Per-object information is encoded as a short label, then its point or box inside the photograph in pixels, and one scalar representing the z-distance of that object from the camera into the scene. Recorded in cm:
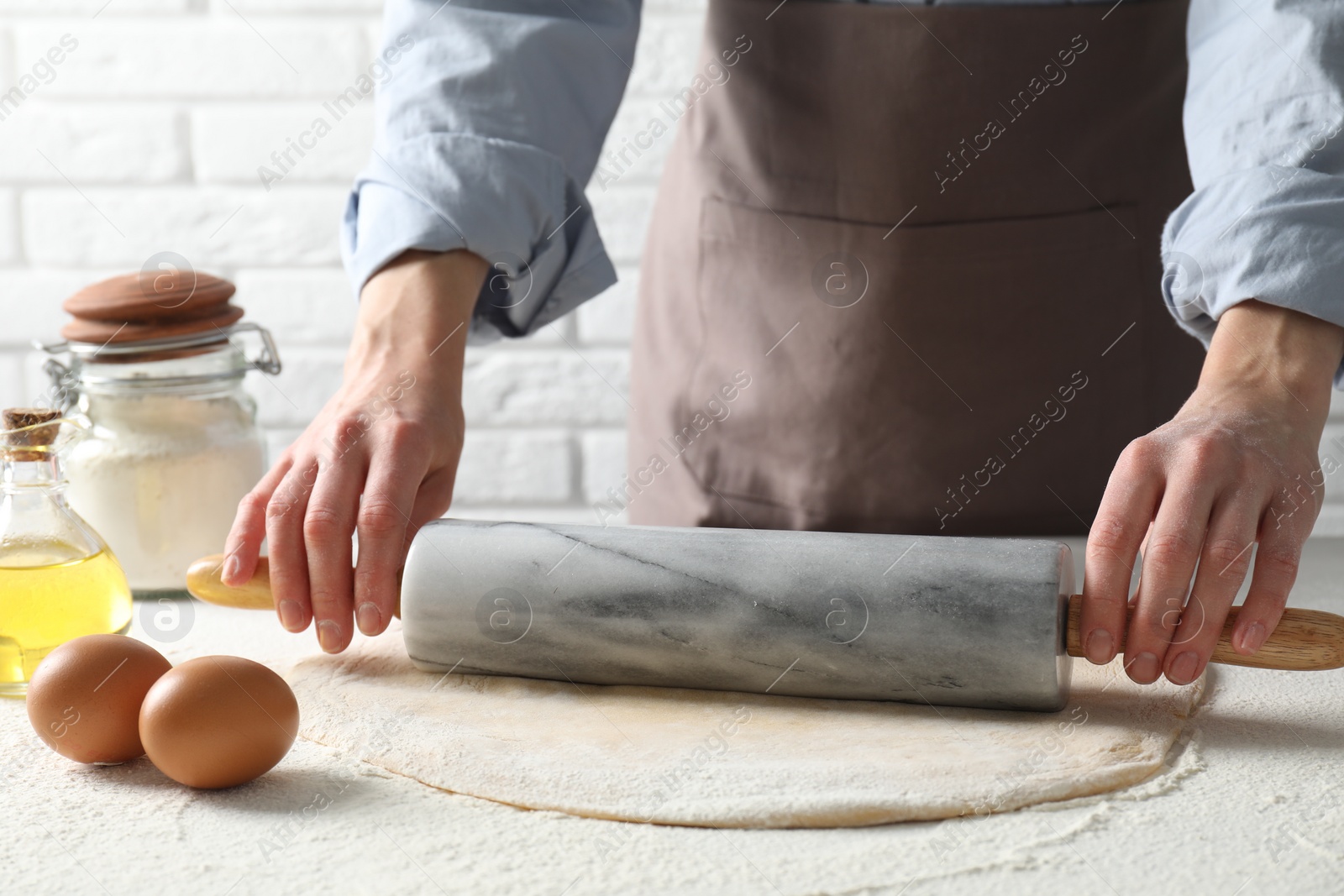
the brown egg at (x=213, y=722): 60
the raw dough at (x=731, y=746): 59
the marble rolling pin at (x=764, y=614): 67
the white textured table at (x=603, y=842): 53
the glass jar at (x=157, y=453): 89
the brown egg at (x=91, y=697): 63
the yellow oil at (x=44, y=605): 73
